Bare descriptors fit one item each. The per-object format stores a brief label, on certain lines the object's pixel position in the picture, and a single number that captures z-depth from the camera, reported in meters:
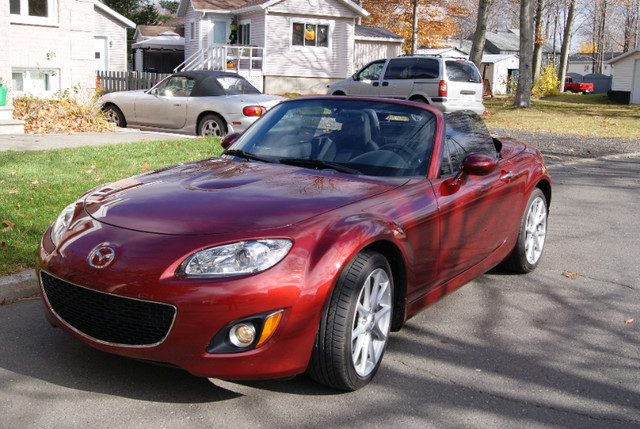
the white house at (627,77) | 39.53
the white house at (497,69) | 71.02
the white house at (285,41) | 35.44
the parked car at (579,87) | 62.44
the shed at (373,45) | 45.26
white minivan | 19.88
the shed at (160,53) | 45.84
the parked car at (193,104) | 13.03
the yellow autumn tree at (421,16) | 53.24
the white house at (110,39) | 37.50
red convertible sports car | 3.13
